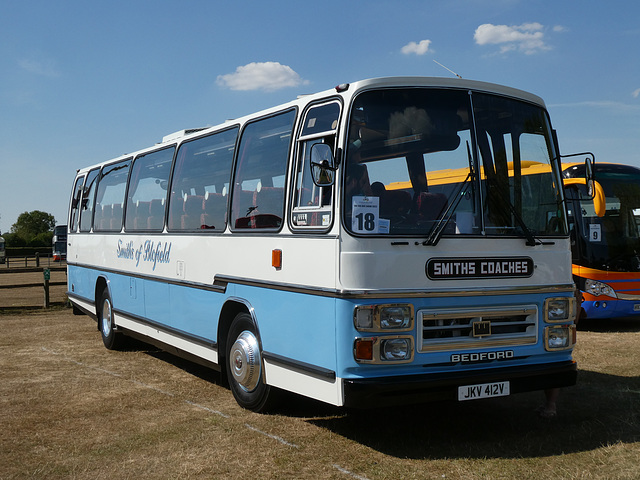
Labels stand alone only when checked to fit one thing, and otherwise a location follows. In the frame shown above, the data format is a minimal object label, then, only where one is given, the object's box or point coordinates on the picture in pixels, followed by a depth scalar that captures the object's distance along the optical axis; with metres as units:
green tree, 162.50
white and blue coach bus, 5.80
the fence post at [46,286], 19.34
